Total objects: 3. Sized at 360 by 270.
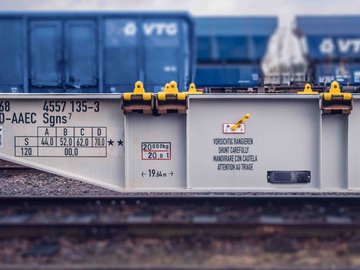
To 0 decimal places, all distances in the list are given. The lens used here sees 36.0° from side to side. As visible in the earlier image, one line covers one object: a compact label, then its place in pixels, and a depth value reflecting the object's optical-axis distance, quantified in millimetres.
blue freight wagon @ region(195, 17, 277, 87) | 16203
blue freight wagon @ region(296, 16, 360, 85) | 16453
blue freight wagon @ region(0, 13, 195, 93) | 15398
